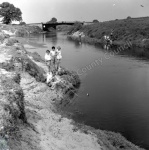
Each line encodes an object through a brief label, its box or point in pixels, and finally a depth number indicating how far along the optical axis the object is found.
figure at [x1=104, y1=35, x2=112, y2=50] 43.88
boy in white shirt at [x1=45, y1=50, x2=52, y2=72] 16.04
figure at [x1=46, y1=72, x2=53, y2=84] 16.78
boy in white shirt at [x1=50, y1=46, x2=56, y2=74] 16.30
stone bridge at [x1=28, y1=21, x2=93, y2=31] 96.79
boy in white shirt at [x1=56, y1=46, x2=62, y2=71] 16.41
